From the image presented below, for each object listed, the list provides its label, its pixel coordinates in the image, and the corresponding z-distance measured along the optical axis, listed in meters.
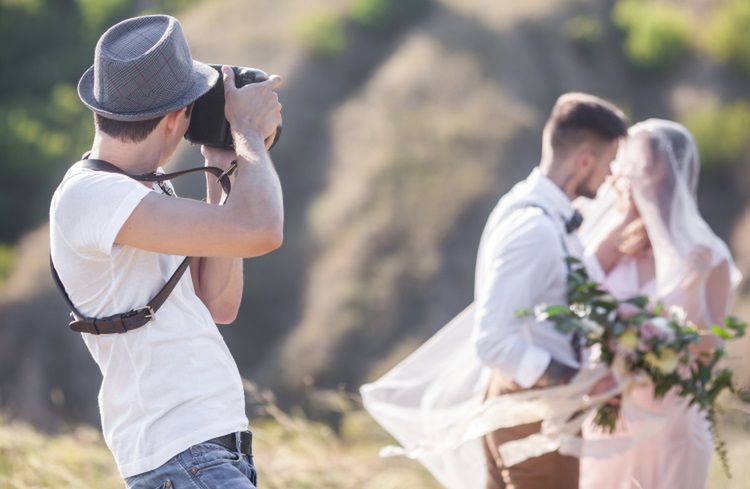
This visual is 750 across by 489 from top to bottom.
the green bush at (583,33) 30.66
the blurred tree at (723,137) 27.91
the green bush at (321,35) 31.00
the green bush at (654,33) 30.66
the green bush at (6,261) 28.42
